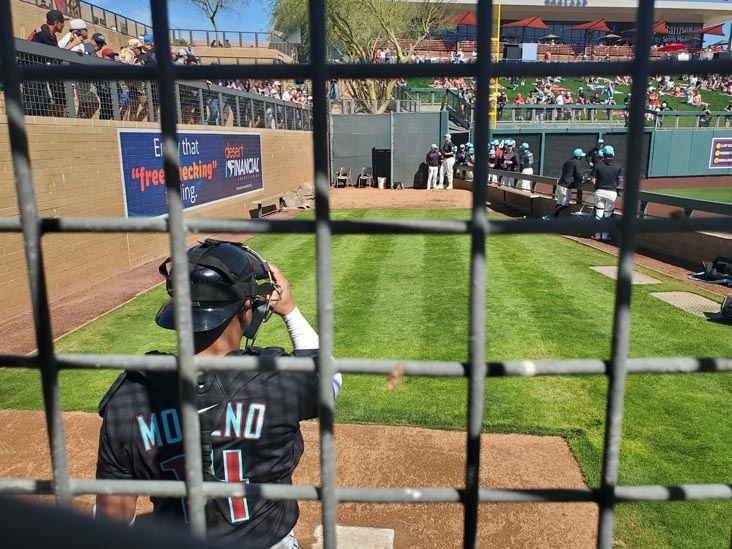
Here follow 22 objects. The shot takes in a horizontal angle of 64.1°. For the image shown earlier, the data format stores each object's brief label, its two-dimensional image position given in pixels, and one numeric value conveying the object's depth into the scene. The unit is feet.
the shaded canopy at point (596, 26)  167.12
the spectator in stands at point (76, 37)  31.96
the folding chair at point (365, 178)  81.15
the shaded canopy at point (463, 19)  150.82
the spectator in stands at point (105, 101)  31.60
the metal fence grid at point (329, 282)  3.98
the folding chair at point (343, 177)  81.00
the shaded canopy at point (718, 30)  167.16
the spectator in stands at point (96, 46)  34.62
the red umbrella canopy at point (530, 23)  170.09
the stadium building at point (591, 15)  179.11
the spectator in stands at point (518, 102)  92.35
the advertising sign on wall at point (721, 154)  97.55
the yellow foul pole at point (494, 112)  73.82
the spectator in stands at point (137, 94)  35.12
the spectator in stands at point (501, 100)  94.71
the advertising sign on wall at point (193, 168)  34.19
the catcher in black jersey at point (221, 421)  6.96
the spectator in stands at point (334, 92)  89.68
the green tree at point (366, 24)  103.04
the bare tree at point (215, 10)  96.22
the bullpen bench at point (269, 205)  54.19
